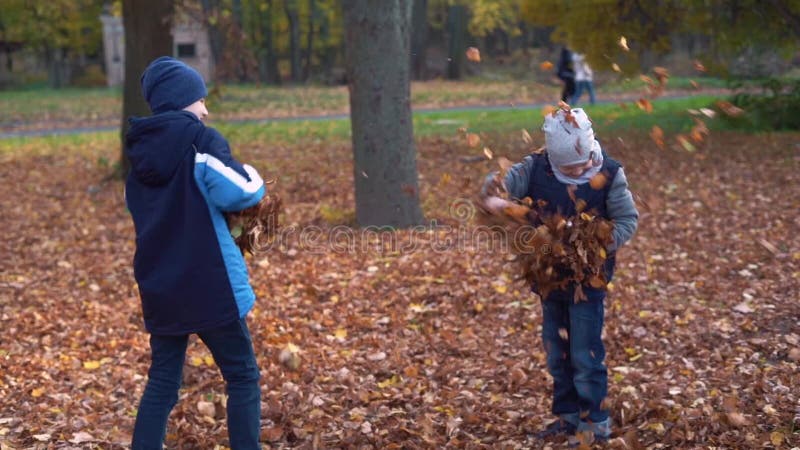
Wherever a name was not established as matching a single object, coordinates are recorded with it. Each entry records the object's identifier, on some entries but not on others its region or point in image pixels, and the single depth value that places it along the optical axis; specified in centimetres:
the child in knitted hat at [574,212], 430
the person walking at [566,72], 2172
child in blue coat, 388
